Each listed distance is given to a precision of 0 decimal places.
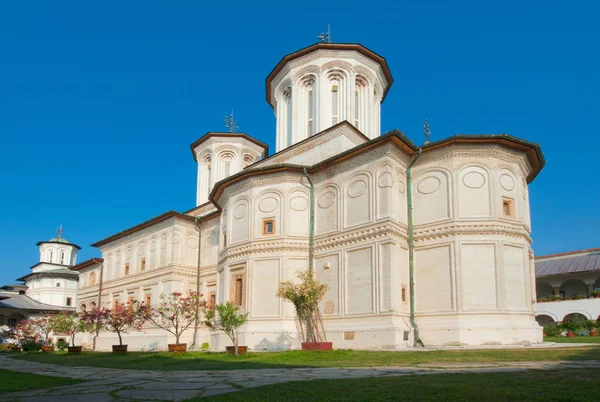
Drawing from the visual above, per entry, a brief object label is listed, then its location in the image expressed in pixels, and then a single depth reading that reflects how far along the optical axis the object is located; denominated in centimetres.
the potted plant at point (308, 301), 1755
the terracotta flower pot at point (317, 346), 1603
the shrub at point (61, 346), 3259
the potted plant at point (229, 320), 1708
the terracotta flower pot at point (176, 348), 2042
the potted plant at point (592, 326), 2523
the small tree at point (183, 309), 2058
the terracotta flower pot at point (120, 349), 2290
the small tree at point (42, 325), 3082
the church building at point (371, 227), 1738
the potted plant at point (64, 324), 2961
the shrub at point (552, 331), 2644
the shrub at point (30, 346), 3133
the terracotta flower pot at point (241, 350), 1664
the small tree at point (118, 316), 2367
